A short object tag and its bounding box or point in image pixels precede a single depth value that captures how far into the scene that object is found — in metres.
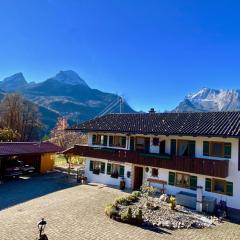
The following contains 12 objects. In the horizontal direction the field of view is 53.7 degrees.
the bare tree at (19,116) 49.04
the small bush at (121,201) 17.45
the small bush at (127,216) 14.65
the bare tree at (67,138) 49.68
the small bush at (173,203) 17.17
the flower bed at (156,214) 14.63
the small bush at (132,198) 18.00
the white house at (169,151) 18.07
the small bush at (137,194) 19.19
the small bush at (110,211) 15.24
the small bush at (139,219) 14.59
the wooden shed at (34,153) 26.03
